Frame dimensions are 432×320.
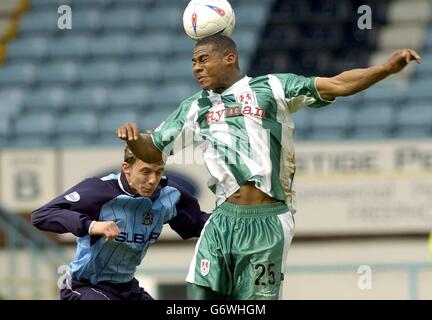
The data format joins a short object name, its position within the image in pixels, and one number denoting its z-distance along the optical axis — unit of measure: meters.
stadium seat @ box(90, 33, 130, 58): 14.66
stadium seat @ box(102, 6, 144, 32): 15.01
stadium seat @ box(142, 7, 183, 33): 14.91
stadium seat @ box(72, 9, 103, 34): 15.02
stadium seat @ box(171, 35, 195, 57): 14.55
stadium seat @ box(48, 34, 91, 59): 14.77
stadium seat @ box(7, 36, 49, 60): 14.98
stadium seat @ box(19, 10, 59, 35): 15.27
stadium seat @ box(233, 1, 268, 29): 14.71
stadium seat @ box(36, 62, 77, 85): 14.46
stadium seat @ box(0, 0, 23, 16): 15.68
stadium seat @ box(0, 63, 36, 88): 14.59
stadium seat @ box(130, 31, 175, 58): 14.62
